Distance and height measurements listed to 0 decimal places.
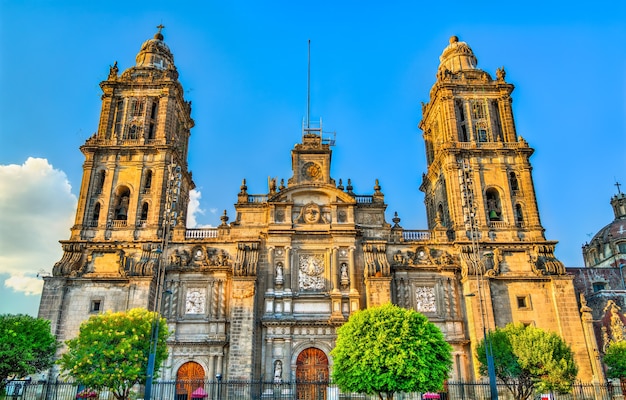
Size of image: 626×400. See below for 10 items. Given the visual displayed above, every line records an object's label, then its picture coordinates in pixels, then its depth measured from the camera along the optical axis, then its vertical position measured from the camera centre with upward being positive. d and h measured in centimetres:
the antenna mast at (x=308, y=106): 4491 +2446
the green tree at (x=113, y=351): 2706 +241
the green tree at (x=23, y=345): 2723 +280
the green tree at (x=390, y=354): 2742 +207
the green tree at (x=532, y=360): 2946 +184
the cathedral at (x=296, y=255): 3588 +1008
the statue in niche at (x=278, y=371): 3481 +160
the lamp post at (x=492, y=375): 2665 +89
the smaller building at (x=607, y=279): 4128 +1038
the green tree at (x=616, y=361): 3506 +202
